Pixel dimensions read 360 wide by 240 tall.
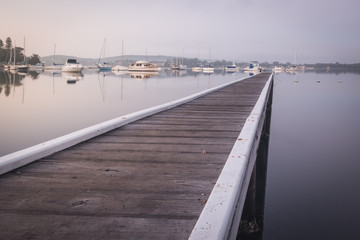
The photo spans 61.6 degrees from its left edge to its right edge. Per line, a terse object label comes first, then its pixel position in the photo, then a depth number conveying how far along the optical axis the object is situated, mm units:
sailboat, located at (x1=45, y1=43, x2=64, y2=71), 113812
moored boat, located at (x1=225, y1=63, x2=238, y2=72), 120500
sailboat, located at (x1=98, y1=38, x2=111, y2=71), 101688
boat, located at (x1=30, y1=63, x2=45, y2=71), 114688
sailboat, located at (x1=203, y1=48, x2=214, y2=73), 118488
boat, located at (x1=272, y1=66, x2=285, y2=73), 150562
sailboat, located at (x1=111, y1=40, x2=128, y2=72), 114500
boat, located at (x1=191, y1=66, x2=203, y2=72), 139725
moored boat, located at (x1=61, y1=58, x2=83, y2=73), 63031
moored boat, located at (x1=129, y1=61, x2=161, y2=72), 84250
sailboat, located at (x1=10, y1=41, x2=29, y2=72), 80562
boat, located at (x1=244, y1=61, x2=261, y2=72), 96375
